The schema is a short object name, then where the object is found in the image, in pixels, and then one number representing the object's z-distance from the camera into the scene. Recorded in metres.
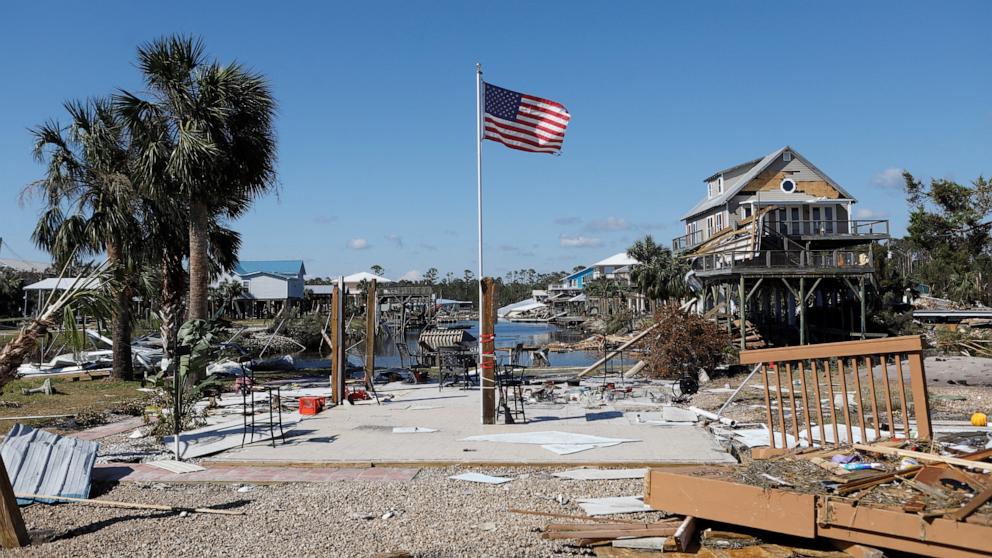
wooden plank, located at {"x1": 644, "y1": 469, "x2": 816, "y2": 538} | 5.69
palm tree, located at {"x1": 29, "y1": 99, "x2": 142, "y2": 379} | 19.23
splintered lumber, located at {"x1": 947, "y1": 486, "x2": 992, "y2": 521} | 5.08
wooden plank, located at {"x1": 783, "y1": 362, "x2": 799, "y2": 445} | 7.91
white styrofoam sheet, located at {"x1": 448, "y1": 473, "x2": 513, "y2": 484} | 8.47
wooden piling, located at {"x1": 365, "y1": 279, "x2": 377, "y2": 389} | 16.37
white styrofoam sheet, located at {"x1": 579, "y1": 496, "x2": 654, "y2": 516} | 7.00
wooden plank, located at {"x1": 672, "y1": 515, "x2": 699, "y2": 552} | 5.86
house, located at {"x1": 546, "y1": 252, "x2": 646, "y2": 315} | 89.02
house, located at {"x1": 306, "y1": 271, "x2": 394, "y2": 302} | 60.66
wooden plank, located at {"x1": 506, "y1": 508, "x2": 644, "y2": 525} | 6.72
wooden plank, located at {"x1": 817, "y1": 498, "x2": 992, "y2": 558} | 5.01
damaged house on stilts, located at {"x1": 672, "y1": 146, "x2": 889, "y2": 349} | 28.84
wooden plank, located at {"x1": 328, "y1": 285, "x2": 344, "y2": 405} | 14.91
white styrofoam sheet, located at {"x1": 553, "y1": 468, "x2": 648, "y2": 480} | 8.47
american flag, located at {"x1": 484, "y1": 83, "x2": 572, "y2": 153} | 12.80
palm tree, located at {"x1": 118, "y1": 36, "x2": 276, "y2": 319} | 16.78
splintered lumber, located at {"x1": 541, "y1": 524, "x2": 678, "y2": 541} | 6.08
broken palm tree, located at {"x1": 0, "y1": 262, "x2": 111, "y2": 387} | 6.84
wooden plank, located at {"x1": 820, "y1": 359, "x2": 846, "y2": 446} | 7.19
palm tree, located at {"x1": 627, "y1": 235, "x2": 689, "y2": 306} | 45.59
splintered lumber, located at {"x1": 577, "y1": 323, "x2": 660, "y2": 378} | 20.49
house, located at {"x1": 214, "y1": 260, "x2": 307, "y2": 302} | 71.06
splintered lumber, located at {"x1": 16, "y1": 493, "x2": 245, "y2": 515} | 7.28
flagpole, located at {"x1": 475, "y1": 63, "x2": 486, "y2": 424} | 12.71
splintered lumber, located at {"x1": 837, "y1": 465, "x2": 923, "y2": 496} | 5.72
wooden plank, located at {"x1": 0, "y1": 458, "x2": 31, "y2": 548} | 6.40
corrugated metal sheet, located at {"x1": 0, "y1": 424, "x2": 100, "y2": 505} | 7.97
